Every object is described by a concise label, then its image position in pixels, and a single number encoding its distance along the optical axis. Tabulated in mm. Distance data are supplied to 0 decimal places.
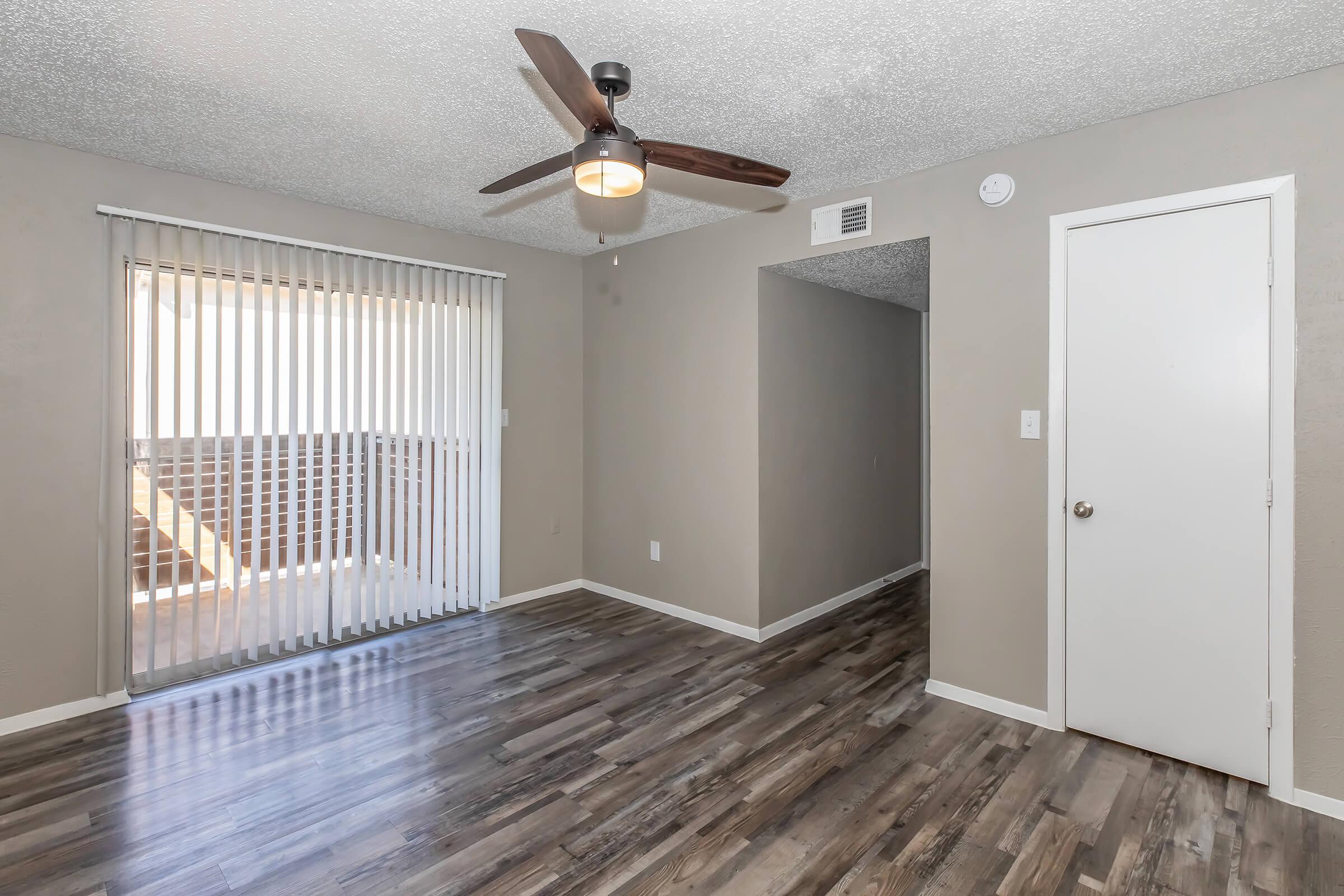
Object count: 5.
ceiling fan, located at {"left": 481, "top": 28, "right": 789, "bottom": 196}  1655
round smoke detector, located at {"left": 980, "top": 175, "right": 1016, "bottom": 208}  2877
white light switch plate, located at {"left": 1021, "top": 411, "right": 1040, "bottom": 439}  2838
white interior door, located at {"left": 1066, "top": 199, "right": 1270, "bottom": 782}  2377
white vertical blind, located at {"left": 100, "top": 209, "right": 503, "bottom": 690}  3121
